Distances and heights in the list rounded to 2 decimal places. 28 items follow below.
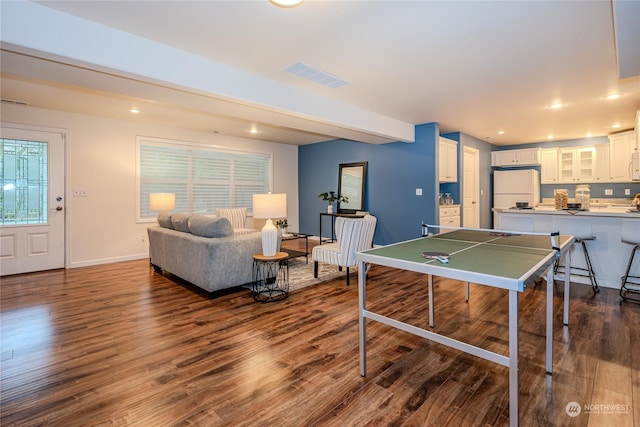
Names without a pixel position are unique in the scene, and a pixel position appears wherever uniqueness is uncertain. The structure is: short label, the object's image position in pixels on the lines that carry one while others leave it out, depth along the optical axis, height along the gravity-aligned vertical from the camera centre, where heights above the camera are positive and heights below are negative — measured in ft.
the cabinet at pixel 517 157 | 24.24 +4.40
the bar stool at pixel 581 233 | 12.55 -0.91
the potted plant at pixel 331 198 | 23.34 +1.05
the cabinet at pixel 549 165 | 23.76 +3.58
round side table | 11.47 -2.95
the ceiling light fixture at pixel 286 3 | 6.66 +4.59
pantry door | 21.44 +1.75
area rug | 13.37 -2.99
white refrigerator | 23.84 +1.96
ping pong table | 4.79 -0.99
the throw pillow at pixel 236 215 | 19.75 -0.18
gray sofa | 11.52 -1.56
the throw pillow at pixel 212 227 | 11.76 -0.57
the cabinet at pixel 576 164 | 22.22 +3.49
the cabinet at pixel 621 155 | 19.86 +3.73
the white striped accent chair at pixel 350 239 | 12.95 -1.15
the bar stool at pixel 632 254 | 11.02 -1.63
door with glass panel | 14.79 +0.59
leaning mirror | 22.12 +2.00
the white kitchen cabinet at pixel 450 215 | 18.86 -0.22
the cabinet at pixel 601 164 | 21.44 +3.31
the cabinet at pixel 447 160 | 18.95 +3.28
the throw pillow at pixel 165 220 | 14.64 -0.38
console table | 21.57 -0.29
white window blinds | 19.04 +2.62
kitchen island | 12.55 -1.31
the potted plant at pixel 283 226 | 18.03 -0.82
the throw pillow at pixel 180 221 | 13.25 -0.40
